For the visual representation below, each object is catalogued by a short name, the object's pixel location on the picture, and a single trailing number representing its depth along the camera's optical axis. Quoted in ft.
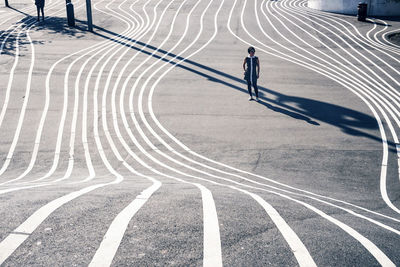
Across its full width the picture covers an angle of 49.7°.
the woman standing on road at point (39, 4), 85.29
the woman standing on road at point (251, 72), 48.62
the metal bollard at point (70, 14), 82.28
